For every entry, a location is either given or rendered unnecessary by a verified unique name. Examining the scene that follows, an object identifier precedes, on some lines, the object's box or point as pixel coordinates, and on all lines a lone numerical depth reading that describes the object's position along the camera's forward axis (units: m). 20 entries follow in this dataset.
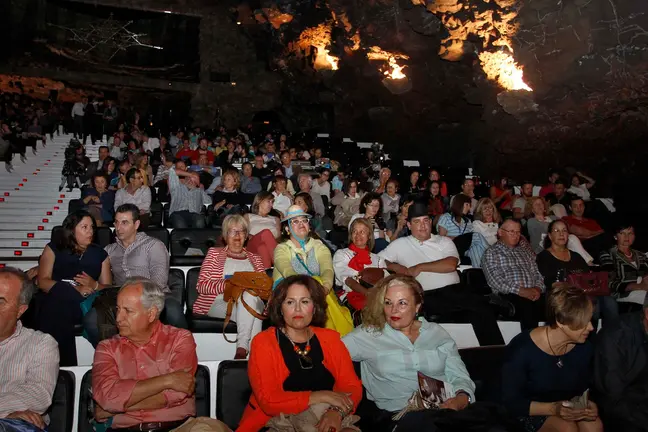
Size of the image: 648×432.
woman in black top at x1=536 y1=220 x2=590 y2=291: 4.57
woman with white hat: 4.05
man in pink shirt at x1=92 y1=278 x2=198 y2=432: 2.45
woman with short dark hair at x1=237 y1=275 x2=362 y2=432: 2.51
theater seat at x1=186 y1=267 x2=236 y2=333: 3.86
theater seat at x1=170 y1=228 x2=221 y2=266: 5.53
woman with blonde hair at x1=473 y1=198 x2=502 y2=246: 5.58
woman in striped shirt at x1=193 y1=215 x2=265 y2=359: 3.88
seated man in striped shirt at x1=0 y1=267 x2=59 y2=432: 2.37
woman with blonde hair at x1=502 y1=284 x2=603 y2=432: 2.71
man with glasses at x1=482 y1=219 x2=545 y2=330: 4.28
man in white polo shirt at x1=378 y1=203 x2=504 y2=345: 4.01
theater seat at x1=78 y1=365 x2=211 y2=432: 2.64
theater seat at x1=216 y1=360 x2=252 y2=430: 2.72
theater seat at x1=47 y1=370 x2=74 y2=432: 2.57
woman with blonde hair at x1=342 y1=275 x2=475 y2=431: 2.78
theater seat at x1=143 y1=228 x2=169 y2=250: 5.44
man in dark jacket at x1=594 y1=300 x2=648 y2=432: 2.72
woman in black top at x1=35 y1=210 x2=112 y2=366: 3.51
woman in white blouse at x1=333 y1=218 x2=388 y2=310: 4.27
